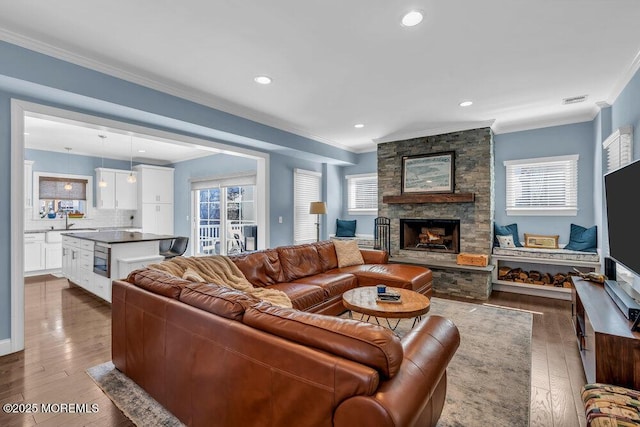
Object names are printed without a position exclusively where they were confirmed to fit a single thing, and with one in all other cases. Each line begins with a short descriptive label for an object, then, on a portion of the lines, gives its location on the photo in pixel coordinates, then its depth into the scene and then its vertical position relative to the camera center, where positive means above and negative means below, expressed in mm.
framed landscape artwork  5215 +741
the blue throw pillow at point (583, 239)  4430 -361
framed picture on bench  4793 -424
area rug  1886 -1253
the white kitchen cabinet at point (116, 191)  7242 +592
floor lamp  5945 +136
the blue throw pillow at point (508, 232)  5086 -292
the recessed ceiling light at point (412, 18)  2193 +1450
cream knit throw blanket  2584 -524
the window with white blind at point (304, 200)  6148 +302
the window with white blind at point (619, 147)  3170 +744
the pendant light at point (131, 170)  5809 +1037
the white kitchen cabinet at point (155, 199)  7547 +410
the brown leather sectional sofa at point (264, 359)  1073 -619
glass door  6434 -103
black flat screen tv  2078 -6
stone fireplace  4859 +56
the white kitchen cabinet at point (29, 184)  6270 +646
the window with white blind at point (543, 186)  4766 +468
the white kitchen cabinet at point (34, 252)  6008 -723
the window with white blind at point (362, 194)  6922 +494
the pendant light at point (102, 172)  5684 +1011
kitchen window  6637 +480
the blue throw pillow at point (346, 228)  6934 -299
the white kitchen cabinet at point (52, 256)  6258 -833
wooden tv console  1754 -797
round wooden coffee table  2514 -787
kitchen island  4121 -593
